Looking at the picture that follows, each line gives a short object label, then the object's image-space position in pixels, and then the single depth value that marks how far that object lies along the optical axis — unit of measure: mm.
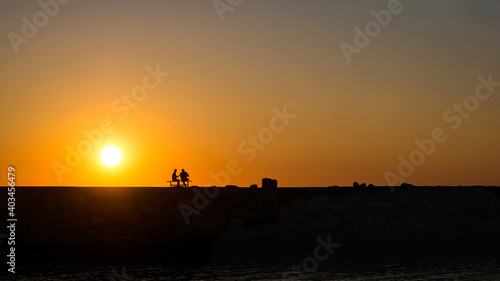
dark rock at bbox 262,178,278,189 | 55381
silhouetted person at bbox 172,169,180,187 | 51281
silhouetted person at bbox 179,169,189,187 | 50906
